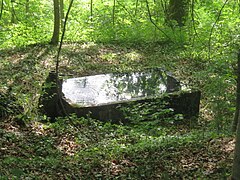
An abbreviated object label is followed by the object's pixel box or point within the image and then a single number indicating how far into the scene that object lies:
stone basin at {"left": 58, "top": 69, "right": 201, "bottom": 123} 8.88
